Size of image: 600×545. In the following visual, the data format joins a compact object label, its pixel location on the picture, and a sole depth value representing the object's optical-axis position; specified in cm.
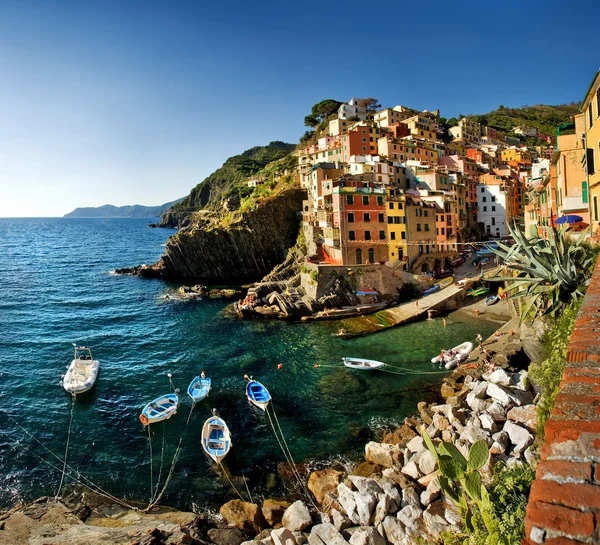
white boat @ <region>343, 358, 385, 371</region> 2992
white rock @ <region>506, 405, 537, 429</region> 1745
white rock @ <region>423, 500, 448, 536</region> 1244
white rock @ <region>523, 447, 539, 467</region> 1286
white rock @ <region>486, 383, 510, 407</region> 2002
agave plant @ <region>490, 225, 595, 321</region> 1560
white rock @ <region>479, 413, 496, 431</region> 1776
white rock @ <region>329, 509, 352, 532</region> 1391
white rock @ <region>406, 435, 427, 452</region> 1773
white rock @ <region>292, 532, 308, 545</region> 1354
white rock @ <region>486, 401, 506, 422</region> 1864
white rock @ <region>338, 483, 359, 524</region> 1436
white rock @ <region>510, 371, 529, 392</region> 2180
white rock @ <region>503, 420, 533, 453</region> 1563
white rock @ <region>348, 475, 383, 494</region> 1496
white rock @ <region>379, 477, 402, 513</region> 1423
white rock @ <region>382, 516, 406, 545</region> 1284
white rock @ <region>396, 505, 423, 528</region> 1322
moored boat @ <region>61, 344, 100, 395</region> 2828
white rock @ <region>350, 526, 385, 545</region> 1270
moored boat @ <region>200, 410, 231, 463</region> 2045
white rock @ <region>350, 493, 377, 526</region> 1402
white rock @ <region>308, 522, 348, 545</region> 1307
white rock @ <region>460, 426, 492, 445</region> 1696
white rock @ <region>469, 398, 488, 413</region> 2022
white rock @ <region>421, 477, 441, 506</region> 1423
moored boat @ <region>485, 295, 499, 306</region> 4404
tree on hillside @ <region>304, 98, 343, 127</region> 11462
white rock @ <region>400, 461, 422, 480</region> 1620
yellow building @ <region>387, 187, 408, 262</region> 5050
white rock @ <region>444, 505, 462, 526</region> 1246
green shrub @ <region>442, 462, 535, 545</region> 742
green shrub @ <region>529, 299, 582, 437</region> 1179
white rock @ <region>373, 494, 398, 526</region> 1385
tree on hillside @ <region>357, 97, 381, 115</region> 11002
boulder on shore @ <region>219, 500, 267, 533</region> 1551
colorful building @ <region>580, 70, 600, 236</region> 2023
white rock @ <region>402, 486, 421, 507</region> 1428
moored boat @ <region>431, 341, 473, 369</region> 2967
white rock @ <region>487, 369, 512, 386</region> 2236
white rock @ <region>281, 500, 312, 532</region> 1453
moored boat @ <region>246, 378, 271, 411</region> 2541
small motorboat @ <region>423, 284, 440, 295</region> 4818
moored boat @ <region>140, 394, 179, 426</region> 2395
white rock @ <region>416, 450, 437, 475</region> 1597
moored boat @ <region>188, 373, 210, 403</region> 2647
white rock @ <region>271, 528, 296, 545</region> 1340
